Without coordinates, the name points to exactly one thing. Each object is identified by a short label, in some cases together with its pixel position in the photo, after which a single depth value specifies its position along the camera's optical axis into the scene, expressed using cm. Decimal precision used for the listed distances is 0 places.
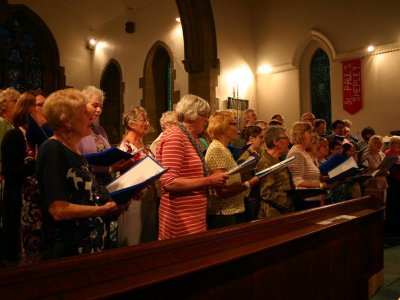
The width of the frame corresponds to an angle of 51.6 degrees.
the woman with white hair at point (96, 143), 237
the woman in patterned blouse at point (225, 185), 266
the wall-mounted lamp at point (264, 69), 1003
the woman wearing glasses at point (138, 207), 309
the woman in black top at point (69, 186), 159
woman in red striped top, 233
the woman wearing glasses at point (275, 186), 311
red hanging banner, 851
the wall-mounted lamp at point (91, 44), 1282
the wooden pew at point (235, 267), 119
